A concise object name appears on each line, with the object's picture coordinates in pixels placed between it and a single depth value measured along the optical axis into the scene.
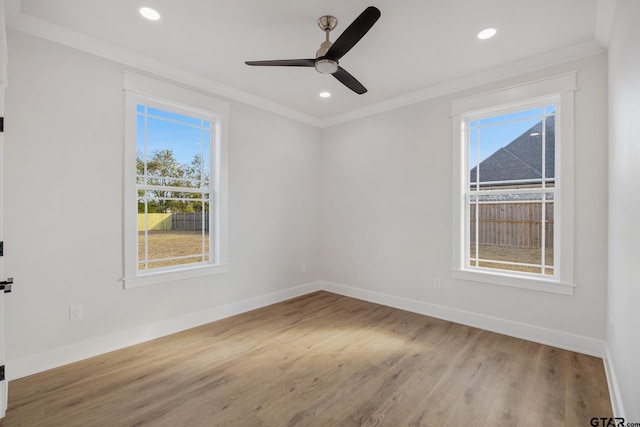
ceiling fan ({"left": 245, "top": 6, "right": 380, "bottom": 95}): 1.88
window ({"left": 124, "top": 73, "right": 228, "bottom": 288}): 2.93
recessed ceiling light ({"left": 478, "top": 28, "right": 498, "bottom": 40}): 2.50
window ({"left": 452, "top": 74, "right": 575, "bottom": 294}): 2.85
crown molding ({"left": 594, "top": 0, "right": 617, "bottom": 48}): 2.14
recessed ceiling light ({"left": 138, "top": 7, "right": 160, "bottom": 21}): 2.26
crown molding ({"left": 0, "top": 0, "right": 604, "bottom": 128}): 2.33
